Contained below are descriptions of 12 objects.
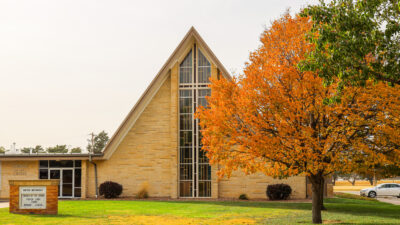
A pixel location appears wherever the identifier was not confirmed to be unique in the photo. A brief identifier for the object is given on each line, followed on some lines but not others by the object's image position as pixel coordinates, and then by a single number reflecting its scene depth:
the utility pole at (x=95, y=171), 34.50
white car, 41.53
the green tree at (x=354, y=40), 11.33
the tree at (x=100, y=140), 100.69
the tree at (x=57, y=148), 92.76
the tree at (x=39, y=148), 99.84
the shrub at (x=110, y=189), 33.62
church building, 33.56
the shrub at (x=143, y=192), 33.69
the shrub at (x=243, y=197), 33.03
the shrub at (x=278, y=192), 32.31
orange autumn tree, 14.82
